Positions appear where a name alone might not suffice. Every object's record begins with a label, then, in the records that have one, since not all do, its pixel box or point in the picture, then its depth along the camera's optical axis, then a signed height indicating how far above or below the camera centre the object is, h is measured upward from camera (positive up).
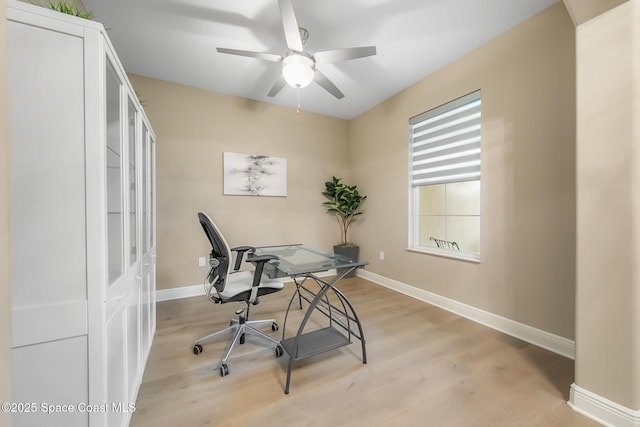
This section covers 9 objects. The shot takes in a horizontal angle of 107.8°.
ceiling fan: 1.79 +1.27
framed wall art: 3.38 +0.55
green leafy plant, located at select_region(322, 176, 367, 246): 3.97 +0.19
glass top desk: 1.62 -0.58
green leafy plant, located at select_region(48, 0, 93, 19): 0.94 +0.83
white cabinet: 0.79 -0.03
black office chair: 1.76 -0.61
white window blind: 2.51 +0.82
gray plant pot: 3.89 -0.66
